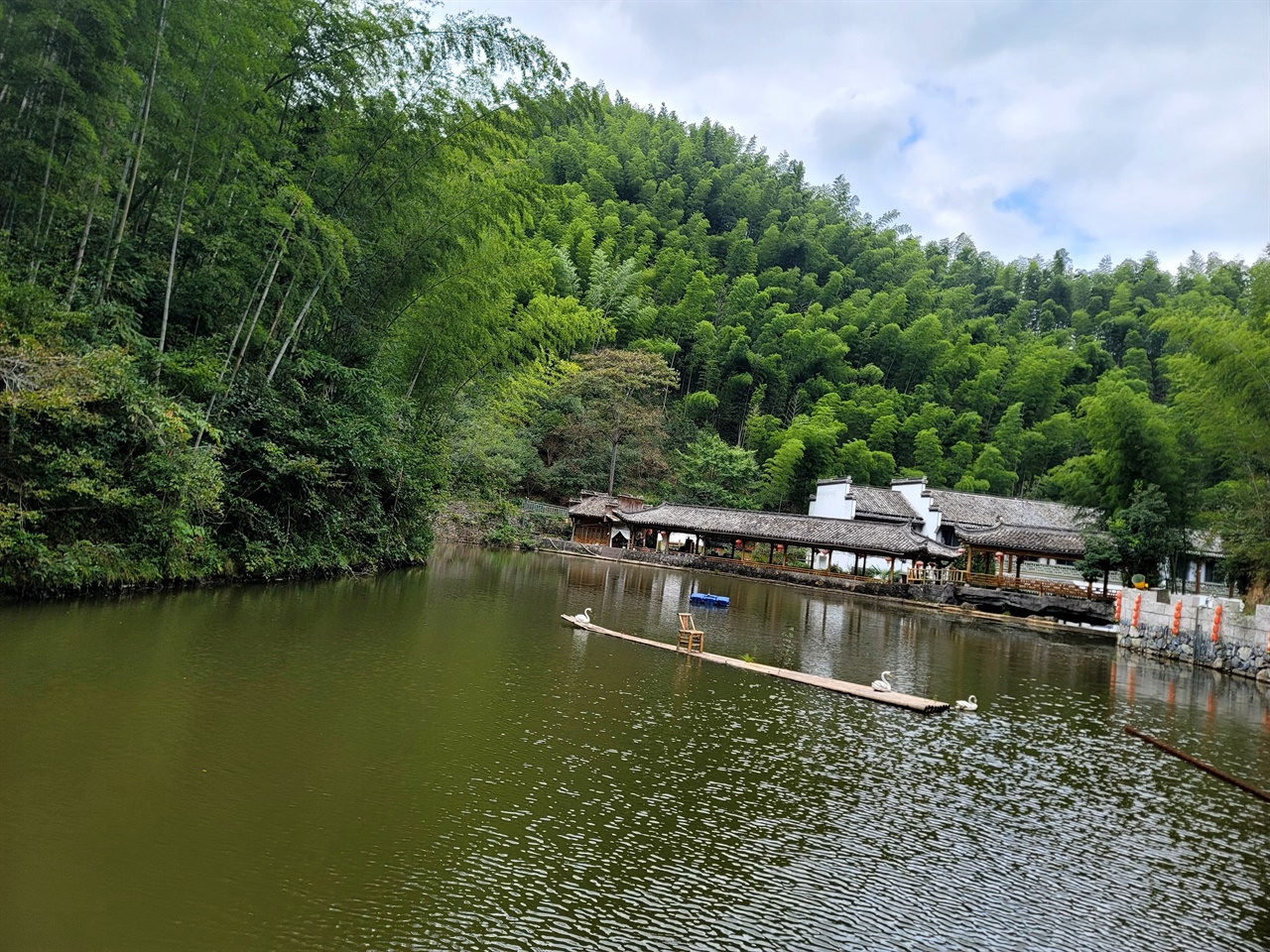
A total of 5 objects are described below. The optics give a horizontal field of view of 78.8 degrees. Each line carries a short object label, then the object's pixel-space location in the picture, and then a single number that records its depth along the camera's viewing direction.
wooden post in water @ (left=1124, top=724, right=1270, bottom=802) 7.10
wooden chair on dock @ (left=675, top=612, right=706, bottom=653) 11.99
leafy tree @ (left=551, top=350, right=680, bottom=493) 41.44
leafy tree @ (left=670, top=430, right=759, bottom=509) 41.06
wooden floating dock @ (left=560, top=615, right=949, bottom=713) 9.69
